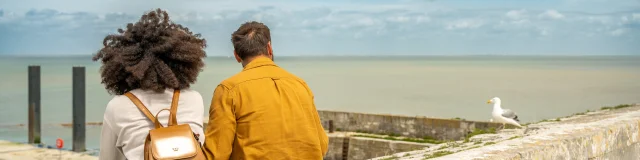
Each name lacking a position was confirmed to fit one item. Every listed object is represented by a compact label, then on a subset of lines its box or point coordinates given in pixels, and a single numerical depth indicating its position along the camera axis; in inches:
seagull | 669.9
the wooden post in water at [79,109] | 810.8
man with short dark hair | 145.7
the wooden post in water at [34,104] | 883.4
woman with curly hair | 144.5
